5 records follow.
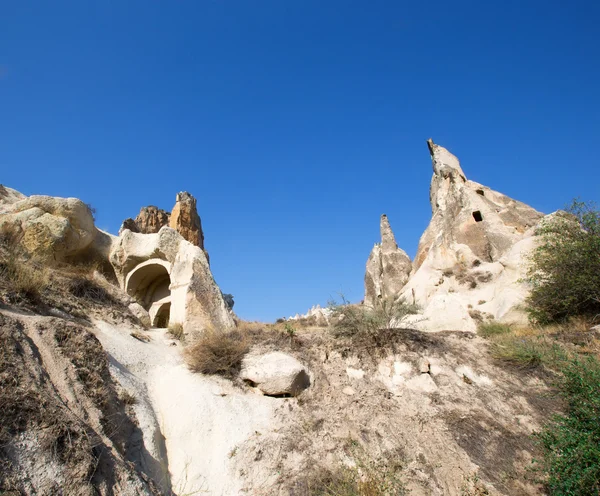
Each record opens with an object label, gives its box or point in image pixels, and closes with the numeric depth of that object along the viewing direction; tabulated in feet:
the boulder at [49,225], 28.86
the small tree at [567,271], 28.96
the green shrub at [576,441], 13.01
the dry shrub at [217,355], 21.22
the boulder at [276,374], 20.39
